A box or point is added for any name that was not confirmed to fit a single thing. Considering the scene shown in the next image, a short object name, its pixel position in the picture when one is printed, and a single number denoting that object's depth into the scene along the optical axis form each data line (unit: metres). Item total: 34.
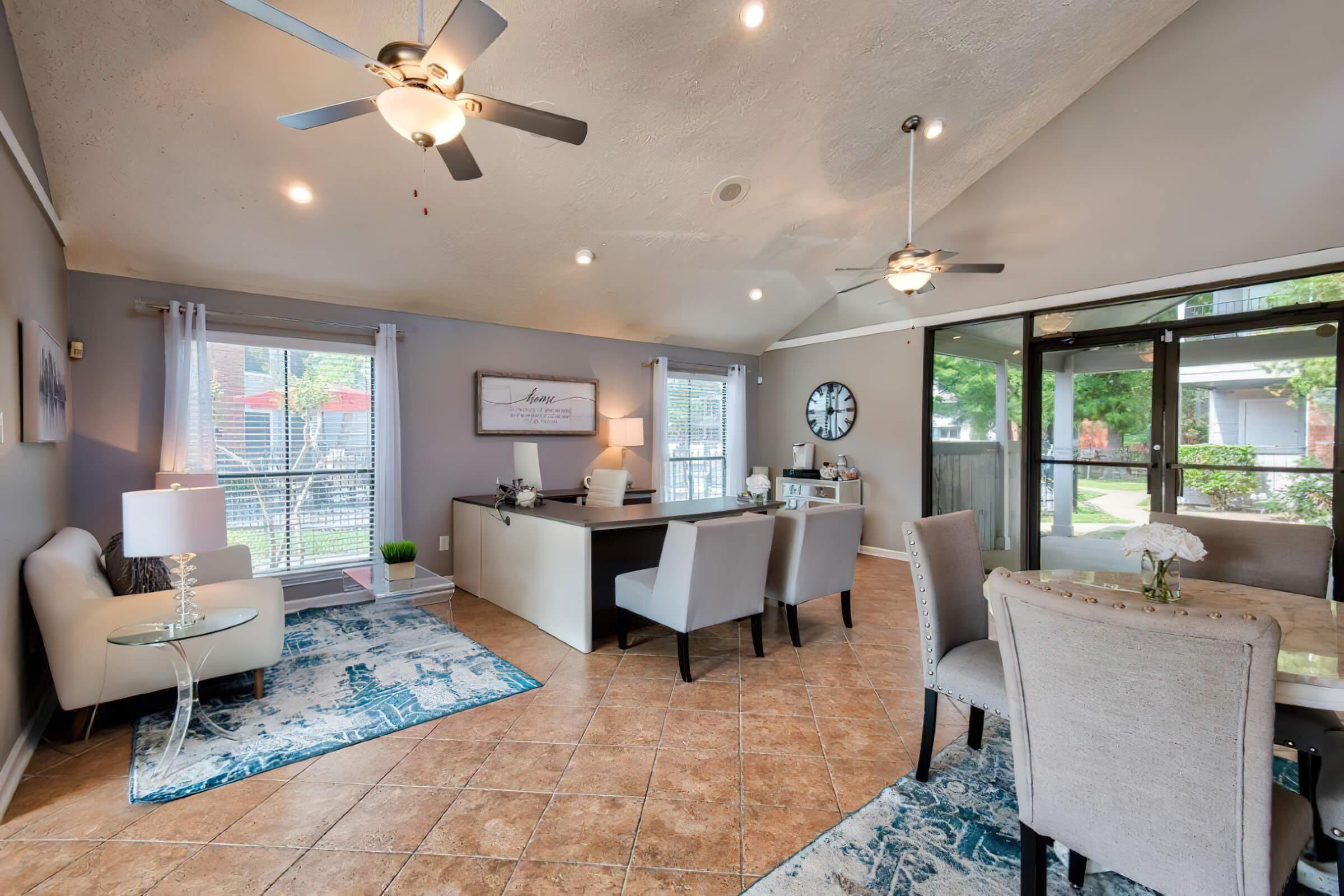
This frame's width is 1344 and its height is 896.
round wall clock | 6.14
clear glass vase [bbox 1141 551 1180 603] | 1.71
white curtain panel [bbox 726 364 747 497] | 6.73
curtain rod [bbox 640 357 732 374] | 6.29
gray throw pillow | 2.69
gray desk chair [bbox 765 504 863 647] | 3.30
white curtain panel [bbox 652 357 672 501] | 6.06
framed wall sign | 4.98
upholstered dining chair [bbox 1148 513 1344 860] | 2.19
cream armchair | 2.19
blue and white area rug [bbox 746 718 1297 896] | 1.58
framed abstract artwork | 2.31
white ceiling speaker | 3.97
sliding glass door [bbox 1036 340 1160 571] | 4.24
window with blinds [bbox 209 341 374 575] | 3.92
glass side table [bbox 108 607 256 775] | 2.10
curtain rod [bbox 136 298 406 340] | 3.55
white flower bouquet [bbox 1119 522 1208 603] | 1.65
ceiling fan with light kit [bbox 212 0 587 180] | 1.59
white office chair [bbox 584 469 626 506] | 4.62
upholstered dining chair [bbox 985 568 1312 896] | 1.04
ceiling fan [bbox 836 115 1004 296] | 3.66
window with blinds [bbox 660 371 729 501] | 6.44
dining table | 1.22
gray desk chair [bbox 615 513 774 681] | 2.83
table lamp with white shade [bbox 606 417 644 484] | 5.59
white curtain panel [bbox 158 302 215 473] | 3.55
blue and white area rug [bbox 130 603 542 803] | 2.16
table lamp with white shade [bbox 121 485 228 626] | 2.01
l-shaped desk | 3.21
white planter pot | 3.34
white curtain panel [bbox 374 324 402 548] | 4.34
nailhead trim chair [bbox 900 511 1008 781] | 1.94
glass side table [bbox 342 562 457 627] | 3.24
